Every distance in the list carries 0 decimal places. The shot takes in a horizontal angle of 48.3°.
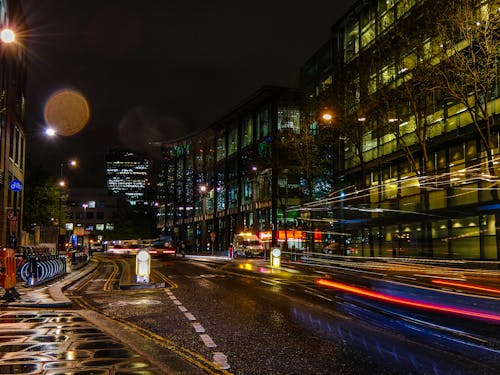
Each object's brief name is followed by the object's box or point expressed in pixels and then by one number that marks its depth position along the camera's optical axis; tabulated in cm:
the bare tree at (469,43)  2553
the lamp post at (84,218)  19400
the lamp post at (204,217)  10506
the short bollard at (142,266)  2088
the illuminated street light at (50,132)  2513
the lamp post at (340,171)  5474
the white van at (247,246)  5928
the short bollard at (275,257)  3503
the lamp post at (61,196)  4625
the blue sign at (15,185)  3631
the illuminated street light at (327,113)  3678
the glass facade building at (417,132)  2856
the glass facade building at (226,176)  7700
